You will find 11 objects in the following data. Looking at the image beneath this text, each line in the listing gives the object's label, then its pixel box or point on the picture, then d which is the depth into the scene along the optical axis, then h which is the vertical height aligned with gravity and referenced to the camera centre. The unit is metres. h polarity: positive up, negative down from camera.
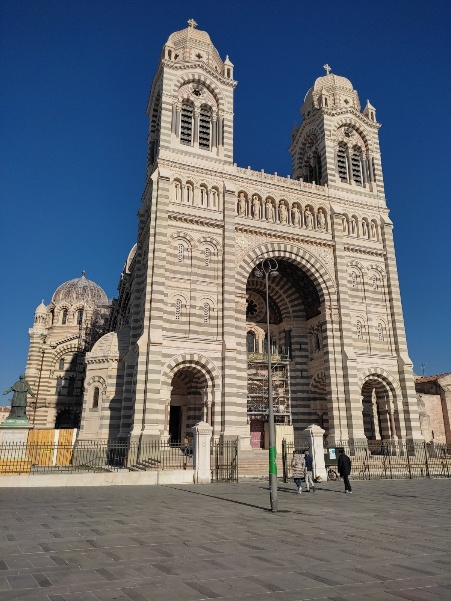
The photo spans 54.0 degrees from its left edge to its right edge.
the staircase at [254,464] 22.09 -1.26
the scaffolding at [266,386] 30.34 +3.51
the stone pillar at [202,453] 18.31 -0.59
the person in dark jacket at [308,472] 15.60 -1.12
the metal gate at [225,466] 19.03 -1.18
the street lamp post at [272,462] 11.21 -0.61
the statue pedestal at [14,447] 18.05 -0.40
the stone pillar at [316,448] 19.36 -0.39
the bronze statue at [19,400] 21.92 +1.83
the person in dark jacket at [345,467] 15.13 -0.96
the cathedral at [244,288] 25.97 +9.73
